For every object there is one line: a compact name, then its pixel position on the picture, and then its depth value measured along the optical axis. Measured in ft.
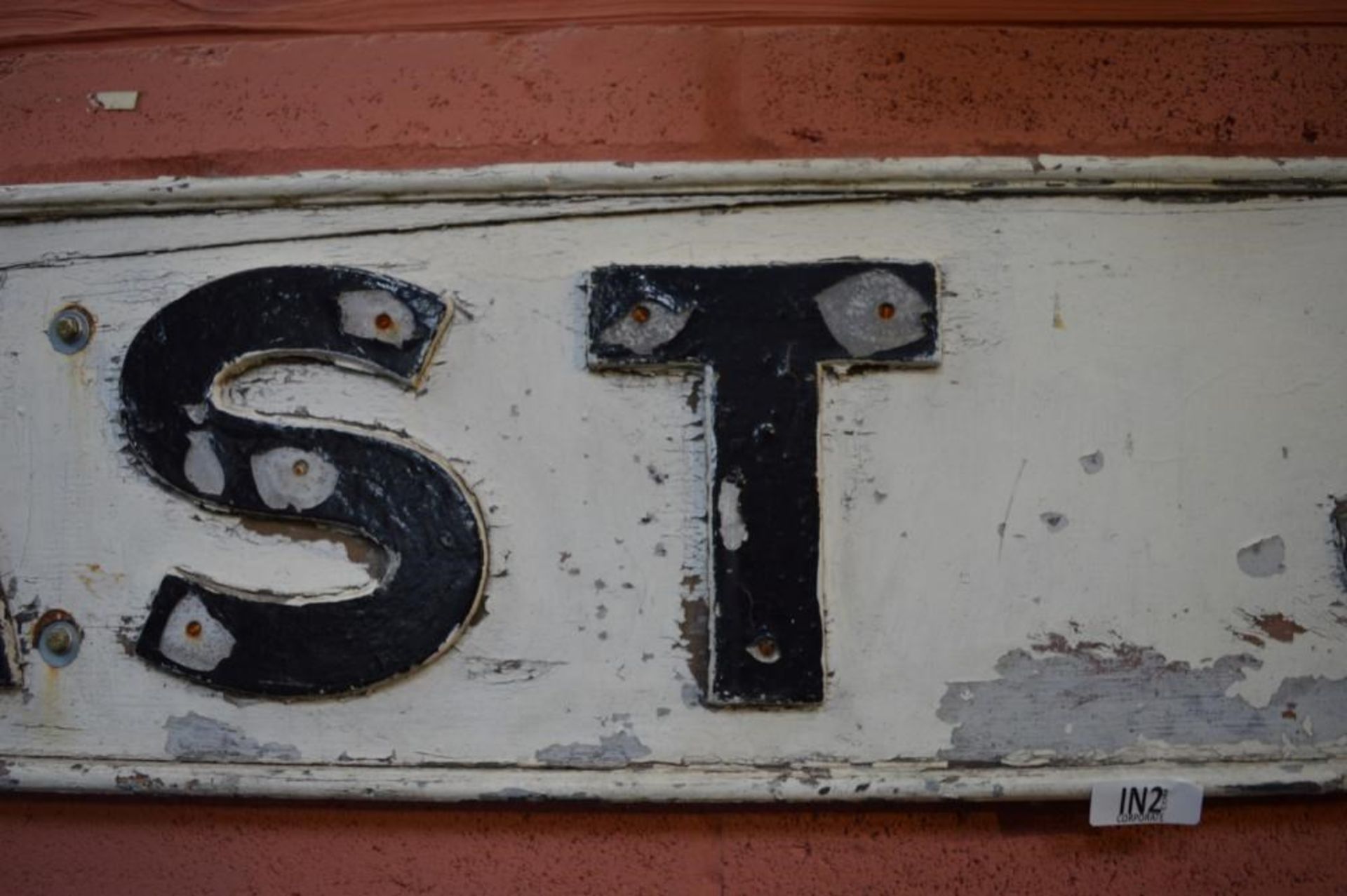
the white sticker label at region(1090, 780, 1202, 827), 2.68
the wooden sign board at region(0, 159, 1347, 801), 2.73
